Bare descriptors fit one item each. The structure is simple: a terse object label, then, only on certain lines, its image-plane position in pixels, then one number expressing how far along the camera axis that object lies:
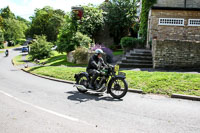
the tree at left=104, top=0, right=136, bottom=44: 27.11
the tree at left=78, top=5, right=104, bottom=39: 25.20
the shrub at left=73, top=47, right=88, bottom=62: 18.36
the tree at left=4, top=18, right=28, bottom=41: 66.81
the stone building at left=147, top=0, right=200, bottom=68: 16.70
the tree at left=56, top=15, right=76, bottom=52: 21.53
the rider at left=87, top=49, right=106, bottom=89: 7.32
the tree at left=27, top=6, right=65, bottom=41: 54.04
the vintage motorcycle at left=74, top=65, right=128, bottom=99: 6.86
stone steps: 14.11
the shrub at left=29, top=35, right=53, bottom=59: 28.79
